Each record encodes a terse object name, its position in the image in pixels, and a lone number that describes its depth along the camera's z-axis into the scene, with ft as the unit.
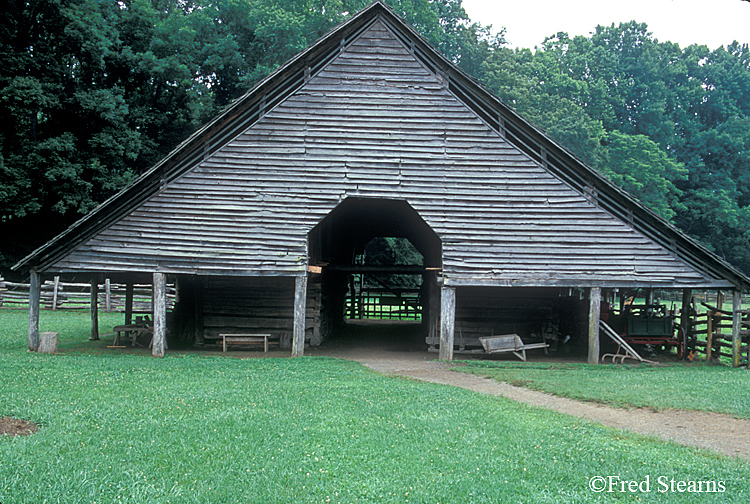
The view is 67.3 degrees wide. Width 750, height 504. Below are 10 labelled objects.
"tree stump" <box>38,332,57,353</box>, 49.44
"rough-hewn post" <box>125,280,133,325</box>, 67.36
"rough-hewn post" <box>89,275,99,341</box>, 62.37
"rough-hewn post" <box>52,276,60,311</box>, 98.73
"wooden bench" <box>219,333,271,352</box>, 55.21
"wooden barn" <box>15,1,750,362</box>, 50.52
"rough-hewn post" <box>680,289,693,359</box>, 57.84
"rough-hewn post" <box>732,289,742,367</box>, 51.34
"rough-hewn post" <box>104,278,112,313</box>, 101.24
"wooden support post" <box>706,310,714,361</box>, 55.26
